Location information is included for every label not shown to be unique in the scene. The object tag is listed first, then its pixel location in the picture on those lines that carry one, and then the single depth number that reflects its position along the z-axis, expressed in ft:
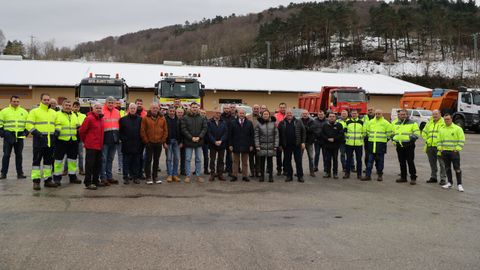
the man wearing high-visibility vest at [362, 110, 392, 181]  37.81
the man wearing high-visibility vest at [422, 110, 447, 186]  36.01
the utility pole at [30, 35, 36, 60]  297.86
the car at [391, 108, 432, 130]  99.13
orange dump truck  97.19
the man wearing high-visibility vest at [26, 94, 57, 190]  29.66
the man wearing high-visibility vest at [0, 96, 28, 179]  33.96
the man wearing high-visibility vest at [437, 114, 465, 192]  33.94
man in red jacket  30.37
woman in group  35.65
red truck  87.30
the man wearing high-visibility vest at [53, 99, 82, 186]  30.81
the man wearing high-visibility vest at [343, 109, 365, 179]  38.63
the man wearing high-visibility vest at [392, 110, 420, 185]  36.68
